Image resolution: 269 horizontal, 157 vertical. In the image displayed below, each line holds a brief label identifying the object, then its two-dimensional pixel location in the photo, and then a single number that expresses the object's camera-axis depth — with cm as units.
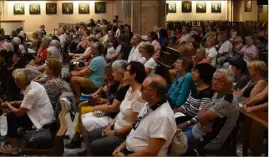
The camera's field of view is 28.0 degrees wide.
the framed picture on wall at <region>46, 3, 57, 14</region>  3722
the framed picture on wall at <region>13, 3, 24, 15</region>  3706
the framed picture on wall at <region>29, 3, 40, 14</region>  3716
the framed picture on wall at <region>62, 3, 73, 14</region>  3716
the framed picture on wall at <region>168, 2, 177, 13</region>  3747
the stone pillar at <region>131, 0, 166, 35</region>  2241
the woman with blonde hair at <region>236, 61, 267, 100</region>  697
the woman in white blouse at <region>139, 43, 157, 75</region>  939
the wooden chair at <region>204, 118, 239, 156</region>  552
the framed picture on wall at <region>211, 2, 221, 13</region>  3822
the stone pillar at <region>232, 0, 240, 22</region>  3863
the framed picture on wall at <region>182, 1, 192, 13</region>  3778
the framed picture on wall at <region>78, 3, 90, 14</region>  3722
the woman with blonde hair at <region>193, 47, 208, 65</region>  910
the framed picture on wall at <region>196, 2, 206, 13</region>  3794
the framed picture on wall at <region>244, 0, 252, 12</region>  3869
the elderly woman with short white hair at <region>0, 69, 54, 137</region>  642
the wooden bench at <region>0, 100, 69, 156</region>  598
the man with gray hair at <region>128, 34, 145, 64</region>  1177
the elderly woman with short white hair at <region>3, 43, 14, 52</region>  1178
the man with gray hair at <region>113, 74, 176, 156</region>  445
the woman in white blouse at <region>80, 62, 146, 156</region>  552
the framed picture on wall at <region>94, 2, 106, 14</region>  3722
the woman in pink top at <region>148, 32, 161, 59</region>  1282
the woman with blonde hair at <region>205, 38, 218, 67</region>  1192
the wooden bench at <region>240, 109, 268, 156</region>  551
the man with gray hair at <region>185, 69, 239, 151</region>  532
